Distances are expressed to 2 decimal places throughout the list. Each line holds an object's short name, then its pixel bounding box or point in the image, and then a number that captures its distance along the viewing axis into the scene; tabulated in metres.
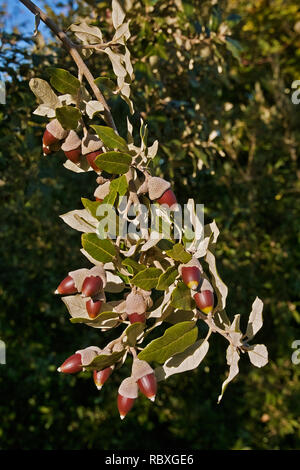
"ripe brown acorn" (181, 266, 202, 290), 0.56
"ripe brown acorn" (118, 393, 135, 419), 0.60
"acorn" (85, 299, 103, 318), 0.59
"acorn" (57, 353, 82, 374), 0.60
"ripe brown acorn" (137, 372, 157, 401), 0.57
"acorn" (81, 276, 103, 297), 0.57
